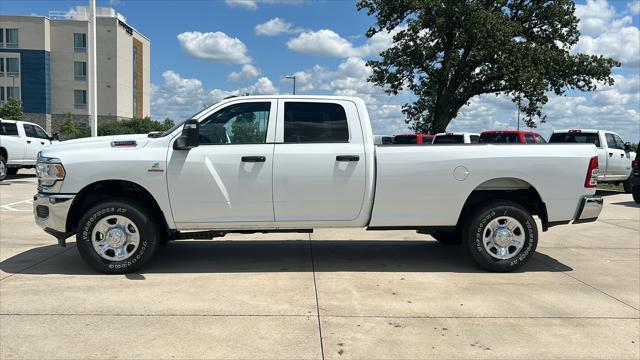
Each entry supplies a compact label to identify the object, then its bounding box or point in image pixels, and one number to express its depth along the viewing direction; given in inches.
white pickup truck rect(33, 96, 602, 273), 224.4
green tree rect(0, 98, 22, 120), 1956.2
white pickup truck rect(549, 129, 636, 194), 625.9
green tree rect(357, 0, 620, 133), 1102.4
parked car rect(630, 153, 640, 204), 517.1
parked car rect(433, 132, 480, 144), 743.5
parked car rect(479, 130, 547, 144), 686.5
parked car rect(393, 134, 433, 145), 847.7
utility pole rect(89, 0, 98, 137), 826.8
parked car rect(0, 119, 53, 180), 660.2
